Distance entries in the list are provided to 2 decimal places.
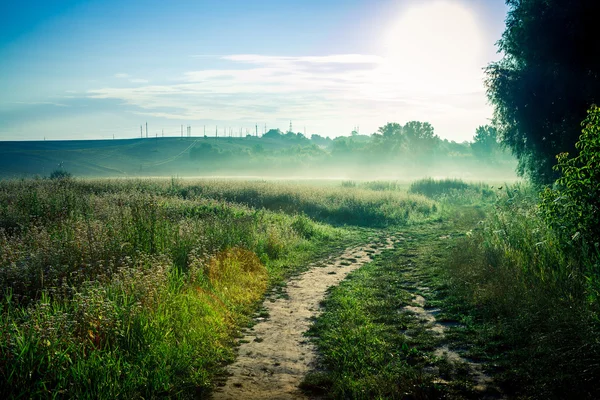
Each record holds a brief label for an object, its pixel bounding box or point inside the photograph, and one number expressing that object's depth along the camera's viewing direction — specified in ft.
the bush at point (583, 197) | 19.53
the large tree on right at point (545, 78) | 50.26
